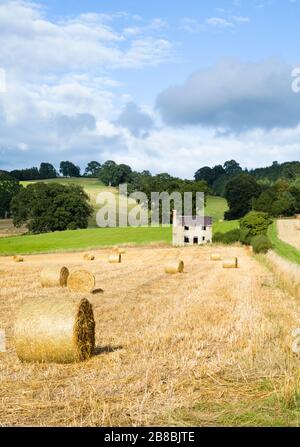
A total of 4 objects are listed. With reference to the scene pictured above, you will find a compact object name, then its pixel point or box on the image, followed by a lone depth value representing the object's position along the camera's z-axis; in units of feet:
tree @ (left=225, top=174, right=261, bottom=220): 438.40
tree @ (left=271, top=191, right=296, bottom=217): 388.78
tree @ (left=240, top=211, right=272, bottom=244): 270.26
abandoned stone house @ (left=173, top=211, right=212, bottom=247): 276.02
